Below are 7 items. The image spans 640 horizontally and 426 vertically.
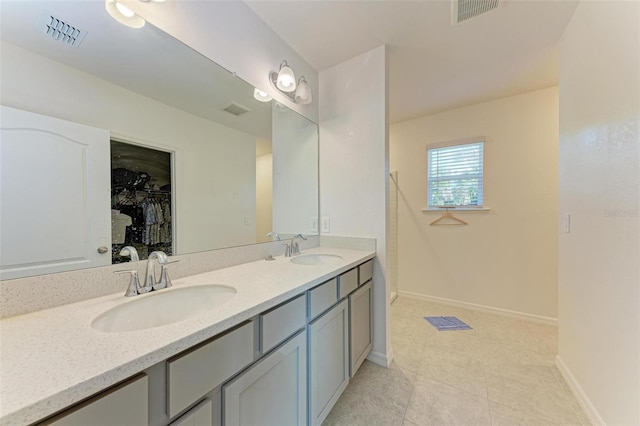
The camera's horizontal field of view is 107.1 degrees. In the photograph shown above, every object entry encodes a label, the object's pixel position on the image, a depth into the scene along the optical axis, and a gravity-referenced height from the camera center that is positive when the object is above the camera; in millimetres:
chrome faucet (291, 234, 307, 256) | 1840 -277
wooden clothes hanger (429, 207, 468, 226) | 2900 -101
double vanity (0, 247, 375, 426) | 493 -393
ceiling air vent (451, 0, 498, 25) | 1462 +1290
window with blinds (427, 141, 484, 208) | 2811 +443
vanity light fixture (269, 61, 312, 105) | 1705 +954
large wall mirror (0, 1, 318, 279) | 786 +335
